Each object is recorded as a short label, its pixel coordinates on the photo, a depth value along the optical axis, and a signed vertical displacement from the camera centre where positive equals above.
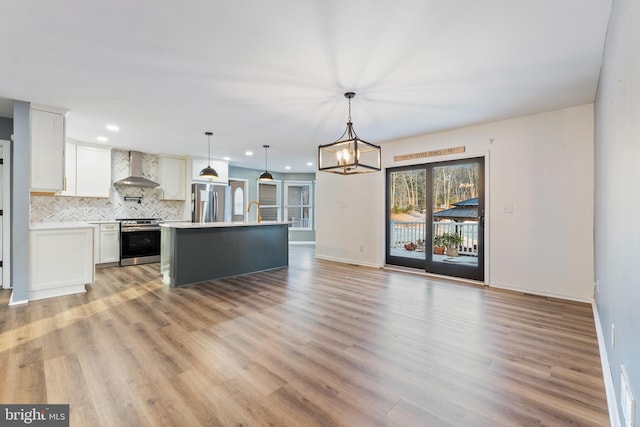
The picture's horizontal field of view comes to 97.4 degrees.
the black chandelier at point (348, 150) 2.92 +0.71
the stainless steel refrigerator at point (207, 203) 6.99 +0.28
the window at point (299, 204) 9.73 +0.34
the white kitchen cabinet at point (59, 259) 3.60 -0.62
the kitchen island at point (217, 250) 4.26 -0.62
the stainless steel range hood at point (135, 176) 6.03 +0.83
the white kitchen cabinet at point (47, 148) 3.62 +0.85
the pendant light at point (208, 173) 5.12 +0.74
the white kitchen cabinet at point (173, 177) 6.70 +0.88
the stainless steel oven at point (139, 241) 5.77 -0.59
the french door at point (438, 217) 4.64 -0.05
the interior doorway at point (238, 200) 8.09 +0.41
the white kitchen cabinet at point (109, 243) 5.59 -0.61
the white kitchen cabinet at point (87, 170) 5.38 +0.84
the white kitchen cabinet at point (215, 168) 6.96 +1.16
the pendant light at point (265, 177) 5.57 +0.73
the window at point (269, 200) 9.24 +0.47
